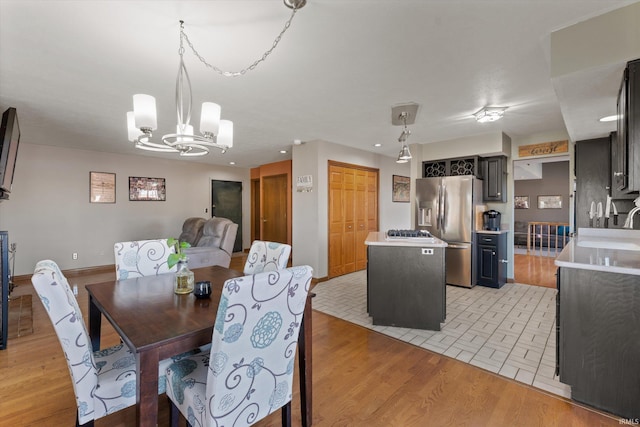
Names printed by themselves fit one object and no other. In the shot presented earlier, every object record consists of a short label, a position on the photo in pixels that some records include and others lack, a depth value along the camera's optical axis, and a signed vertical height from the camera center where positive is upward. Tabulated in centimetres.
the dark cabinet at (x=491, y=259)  437 -74
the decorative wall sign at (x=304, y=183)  482 +51
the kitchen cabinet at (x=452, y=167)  469 +78
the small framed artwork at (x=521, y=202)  973 +33
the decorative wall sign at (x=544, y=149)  424 +98
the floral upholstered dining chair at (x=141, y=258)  220 -36
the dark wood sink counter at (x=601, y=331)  163 -73
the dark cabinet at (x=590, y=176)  336 +43
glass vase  171 -42
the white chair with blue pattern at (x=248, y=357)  104 -58
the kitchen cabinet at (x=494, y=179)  461 +54
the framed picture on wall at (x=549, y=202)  912 +31
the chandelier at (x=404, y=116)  321 +118
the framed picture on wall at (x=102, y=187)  550 +52
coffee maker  454 -13
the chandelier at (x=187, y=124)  169 +59
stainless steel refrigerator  435 -9
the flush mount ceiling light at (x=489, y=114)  327 +116
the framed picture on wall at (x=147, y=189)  597 +53
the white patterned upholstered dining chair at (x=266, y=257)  212 -35
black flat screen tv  275 +69
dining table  104 -48
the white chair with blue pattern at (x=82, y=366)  113 -66
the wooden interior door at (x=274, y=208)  634 +10
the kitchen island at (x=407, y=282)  280 -71
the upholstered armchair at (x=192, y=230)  539 -34
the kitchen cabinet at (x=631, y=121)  166 +55
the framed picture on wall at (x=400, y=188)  659 +57
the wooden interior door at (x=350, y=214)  505 -3
